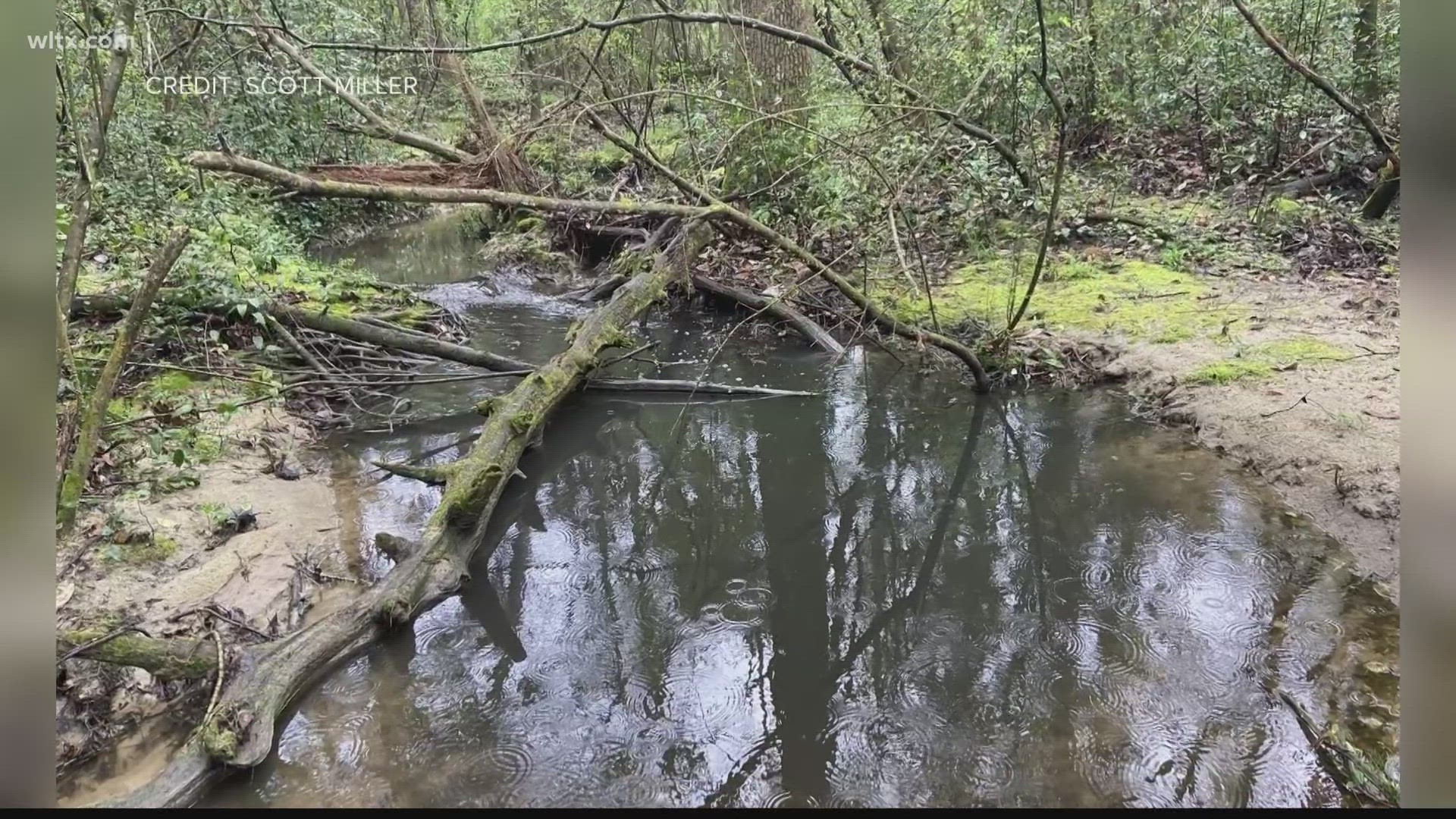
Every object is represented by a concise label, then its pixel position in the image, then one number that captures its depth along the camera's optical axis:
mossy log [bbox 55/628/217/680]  3.07
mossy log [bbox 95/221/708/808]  2.89
